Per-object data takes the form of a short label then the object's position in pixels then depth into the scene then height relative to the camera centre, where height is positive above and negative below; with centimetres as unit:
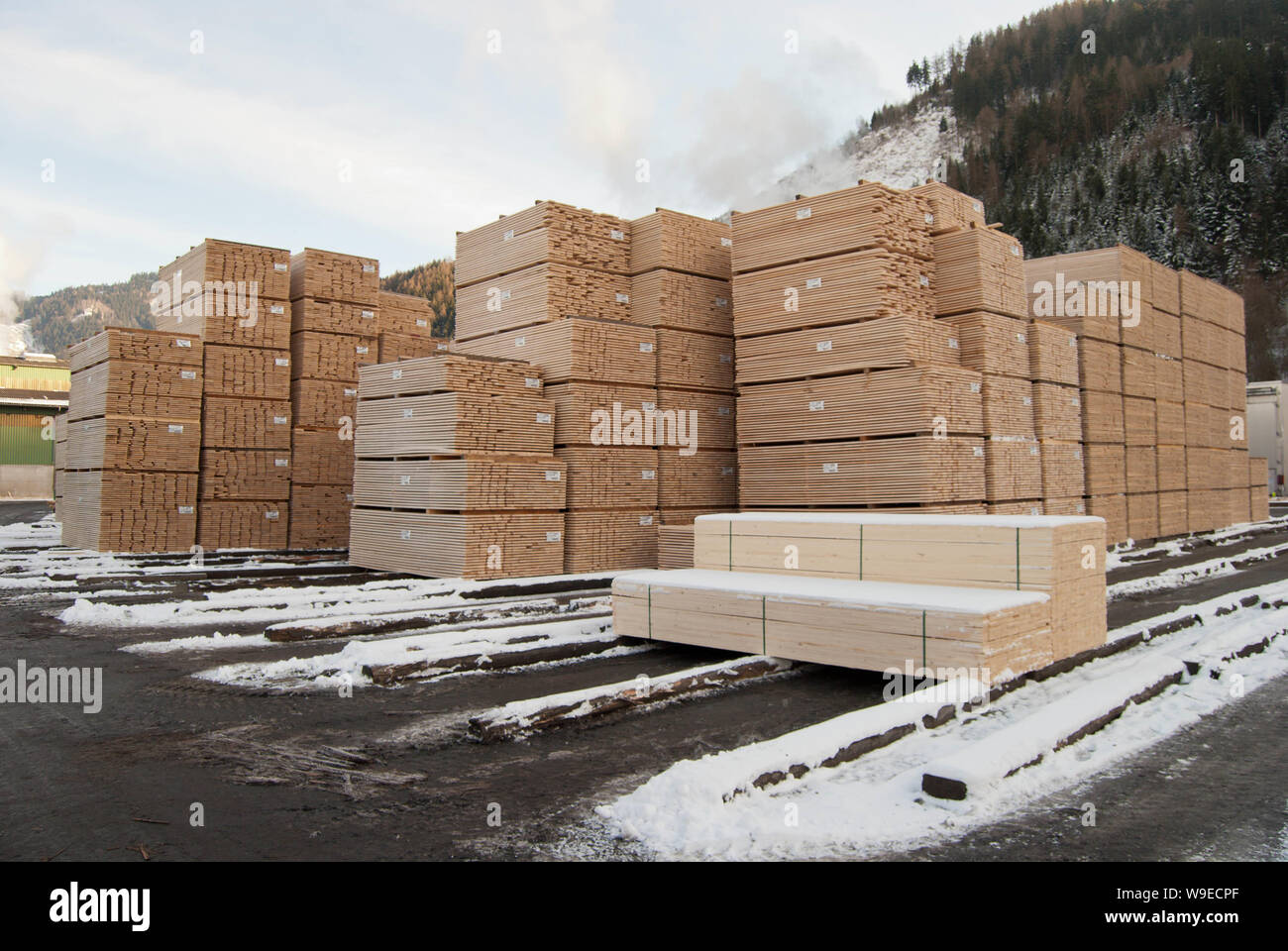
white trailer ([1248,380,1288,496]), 2894 +314
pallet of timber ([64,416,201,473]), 1263 +92
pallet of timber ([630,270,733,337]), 1257 +303
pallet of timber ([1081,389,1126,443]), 1465 +163
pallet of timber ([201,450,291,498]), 1349 +53
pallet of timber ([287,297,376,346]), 1427 +315
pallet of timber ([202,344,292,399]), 1355 +212
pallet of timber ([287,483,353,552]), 1425 -15
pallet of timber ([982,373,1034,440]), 1138 +142
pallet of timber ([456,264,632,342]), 1208 +299
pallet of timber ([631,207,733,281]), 1258 +389
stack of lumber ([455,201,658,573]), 1158 +216
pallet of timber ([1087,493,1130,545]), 1464 +2
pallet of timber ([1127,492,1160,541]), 1586 -4
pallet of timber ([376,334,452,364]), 1552 +290
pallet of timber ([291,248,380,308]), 1422 +379
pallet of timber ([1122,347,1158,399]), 1600 +261
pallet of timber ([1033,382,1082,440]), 1273 +150
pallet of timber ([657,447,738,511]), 1253 +46
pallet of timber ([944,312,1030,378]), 1145 +224
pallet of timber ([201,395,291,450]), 1354 +132
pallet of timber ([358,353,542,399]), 1058 +165
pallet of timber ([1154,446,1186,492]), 1711 +91
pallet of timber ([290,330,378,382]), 1431 +252
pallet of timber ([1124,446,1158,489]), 1592 +83
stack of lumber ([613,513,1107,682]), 554 -57
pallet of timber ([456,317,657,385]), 1158 +216
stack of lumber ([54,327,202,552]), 1266 +95
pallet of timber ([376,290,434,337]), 1591 +355
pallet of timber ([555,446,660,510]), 1156 +45
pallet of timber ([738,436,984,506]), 1015 +48
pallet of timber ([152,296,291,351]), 1347 +292
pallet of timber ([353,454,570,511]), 1037 +31
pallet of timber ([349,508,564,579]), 1029 -42
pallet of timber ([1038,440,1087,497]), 1271 +64
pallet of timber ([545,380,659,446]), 1154 +128
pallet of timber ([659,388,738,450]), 1258 +140
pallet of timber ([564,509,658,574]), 1146 -40
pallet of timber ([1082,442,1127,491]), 1459 +77
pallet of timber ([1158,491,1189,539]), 1700 -1
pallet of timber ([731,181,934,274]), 1061 +359
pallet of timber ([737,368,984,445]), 1018 +129
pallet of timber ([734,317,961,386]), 1034 +201
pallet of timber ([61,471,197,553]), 1263 -7
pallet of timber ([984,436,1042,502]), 1127 +58
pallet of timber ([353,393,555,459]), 1049 +104
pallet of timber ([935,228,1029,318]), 1148 +317
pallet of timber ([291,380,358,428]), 1434 +174
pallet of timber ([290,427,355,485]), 1429 +84
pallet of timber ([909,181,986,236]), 1187 +420
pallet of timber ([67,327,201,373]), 1269 +234
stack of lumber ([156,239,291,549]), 1348 +192
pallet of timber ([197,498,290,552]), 1347 -25
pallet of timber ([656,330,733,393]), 1259 +219
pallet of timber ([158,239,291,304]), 1334 +370
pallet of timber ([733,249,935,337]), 1059 +276
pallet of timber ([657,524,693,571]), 1110 -46
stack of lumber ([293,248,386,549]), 1427 +228
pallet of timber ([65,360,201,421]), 1272 +172
